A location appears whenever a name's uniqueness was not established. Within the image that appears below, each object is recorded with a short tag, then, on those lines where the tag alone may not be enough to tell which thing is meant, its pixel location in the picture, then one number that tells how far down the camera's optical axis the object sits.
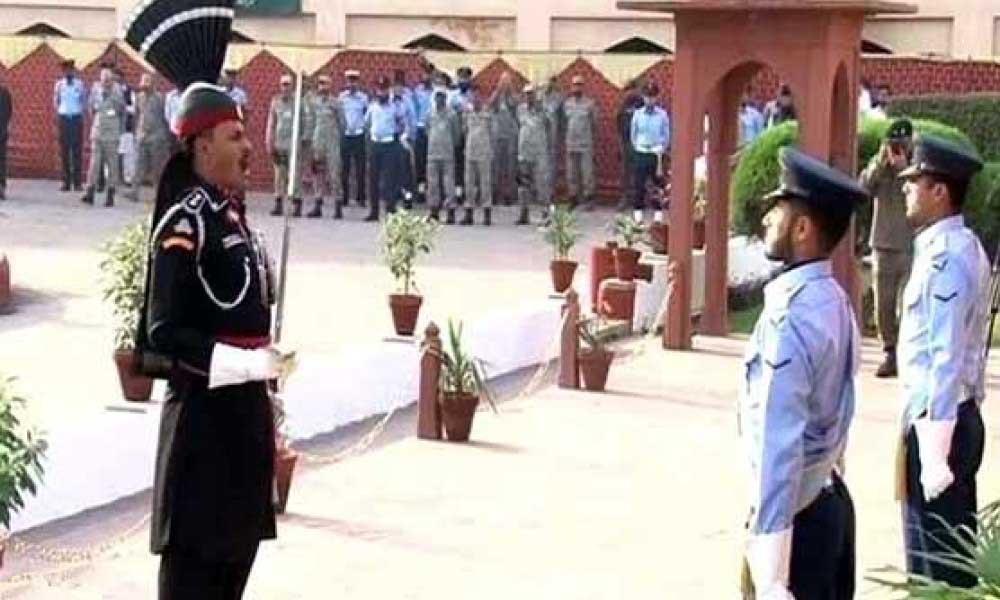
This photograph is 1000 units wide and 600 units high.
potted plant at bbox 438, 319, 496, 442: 10.95
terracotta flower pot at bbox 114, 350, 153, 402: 10.38
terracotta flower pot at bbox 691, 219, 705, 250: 17.14
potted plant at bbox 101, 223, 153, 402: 10.63
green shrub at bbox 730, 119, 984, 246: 17.75
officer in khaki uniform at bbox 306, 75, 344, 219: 27.73
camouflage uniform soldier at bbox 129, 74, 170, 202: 27.89
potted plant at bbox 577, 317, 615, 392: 12.83
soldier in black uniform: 5.39
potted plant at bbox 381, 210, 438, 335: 13.33
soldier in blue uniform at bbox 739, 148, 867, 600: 4.80
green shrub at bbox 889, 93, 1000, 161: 24.39
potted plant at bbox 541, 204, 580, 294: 15.89
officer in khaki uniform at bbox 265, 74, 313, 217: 27.56
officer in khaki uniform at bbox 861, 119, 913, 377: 13.44
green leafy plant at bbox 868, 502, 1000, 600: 4.95
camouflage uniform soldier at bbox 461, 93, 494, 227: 26.86
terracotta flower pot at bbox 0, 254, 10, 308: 16.27
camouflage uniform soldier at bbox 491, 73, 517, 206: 27.92
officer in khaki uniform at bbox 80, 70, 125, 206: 28.16
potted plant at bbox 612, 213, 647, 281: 15.77
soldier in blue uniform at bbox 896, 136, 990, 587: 6.00
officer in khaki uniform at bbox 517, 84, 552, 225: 27.84
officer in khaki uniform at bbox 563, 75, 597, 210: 28.42
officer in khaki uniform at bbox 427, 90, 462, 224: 27.05
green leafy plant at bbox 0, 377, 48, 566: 5.92
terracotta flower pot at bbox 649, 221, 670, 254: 17.27
